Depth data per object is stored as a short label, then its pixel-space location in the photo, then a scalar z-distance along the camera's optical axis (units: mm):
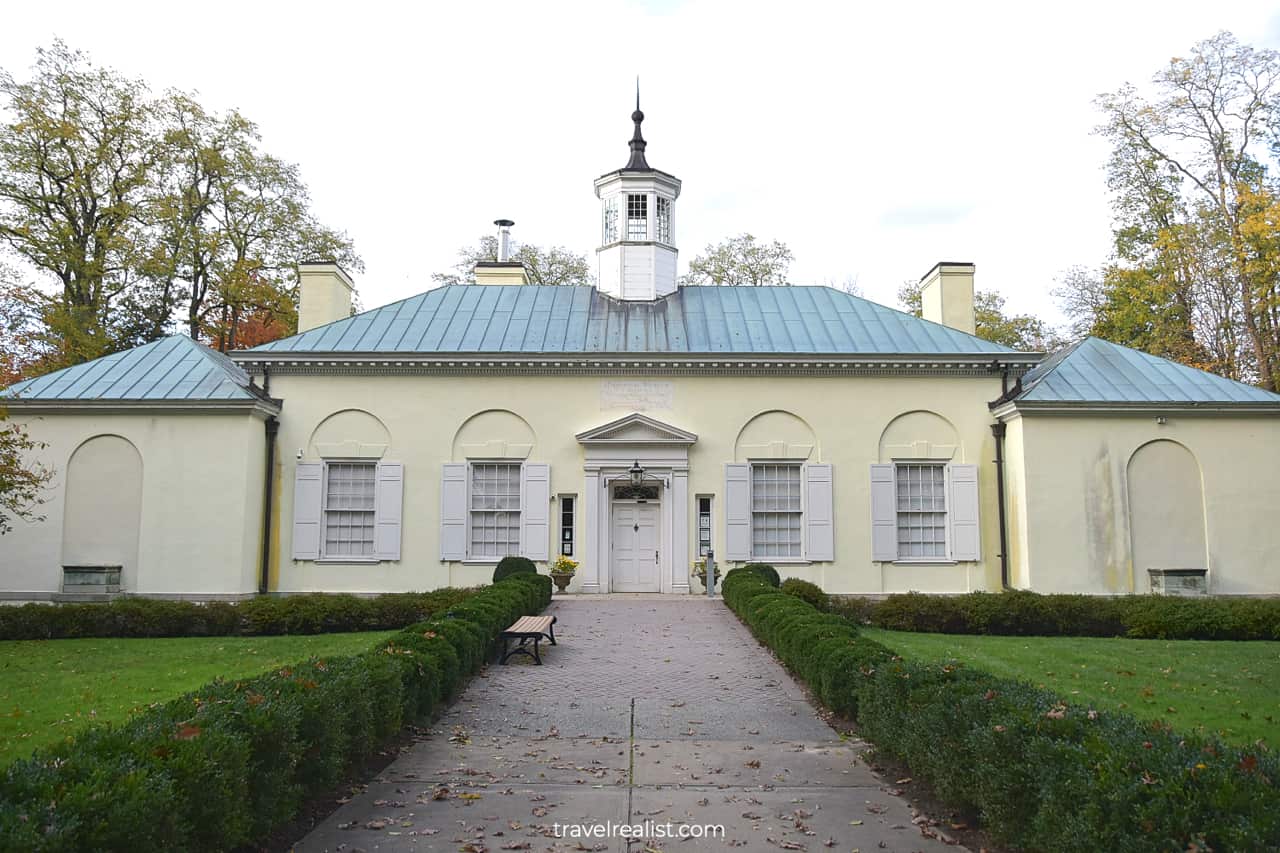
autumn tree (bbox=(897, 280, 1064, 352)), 37656
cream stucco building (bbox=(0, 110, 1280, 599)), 19422
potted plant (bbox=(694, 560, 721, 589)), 20000
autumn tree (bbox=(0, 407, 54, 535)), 15614
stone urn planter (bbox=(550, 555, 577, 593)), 19375
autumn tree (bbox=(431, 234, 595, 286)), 41219
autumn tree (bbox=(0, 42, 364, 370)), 27953
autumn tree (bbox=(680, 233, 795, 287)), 40500
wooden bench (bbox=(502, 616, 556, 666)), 11961
